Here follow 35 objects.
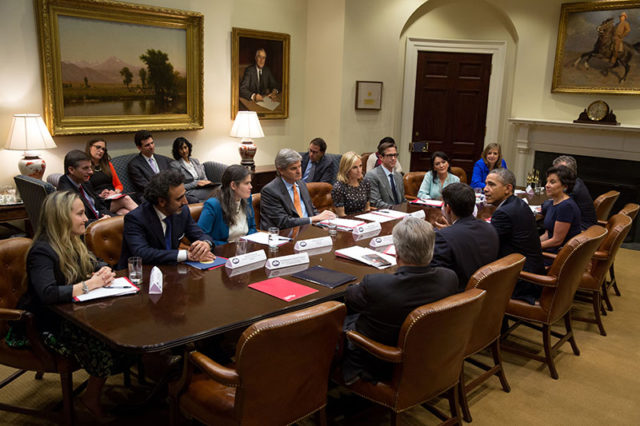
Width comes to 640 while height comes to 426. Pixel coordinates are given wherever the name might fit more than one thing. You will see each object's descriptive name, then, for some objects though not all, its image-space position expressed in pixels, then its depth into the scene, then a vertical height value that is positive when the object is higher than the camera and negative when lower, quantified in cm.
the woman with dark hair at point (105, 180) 565 -81
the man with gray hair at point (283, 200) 436 -72
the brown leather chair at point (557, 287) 350 -110
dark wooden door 858 +13
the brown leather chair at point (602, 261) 421 -109
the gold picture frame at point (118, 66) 569 +41
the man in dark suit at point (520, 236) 375 -81
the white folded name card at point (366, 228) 398 -84
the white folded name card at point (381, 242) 369 -86
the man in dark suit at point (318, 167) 652 -67
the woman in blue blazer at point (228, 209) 380 -71
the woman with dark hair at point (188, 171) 653 -79
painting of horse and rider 748 +99
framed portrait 733 +48
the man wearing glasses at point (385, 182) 546 -69
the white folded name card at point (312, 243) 354 -87
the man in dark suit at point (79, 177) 486 -67
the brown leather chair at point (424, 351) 241 -107
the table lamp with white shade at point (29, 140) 524 -38
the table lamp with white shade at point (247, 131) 709 -31
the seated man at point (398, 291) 252 -81
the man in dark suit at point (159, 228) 316 -73
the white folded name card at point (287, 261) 318 -88
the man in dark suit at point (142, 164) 614 -67
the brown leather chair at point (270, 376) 211 -107
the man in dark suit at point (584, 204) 476 -72
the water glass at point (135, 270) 284 -85
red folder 278 -92
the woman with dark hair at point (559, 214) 430 -74
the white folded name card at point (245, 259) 315 -87
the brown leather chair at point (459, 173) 683 -71
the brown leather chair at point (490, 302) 286 -103
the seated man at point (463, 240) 326 -74
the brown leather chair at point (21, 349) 267 -117
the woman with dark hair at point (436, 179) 571 -67
